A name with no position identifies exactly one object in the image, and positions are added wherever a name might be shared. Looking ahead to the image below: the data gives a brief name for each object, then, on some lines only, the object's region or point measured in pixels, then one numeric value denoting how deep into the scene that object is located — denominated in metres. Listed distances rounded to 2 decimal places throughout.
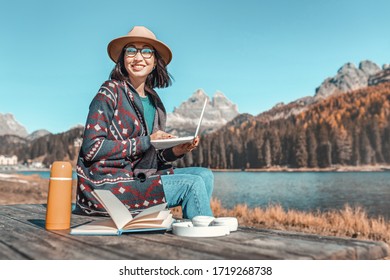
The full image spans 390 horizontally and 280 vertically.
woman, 2.48
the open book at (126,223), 1.89
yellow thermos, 2.19
